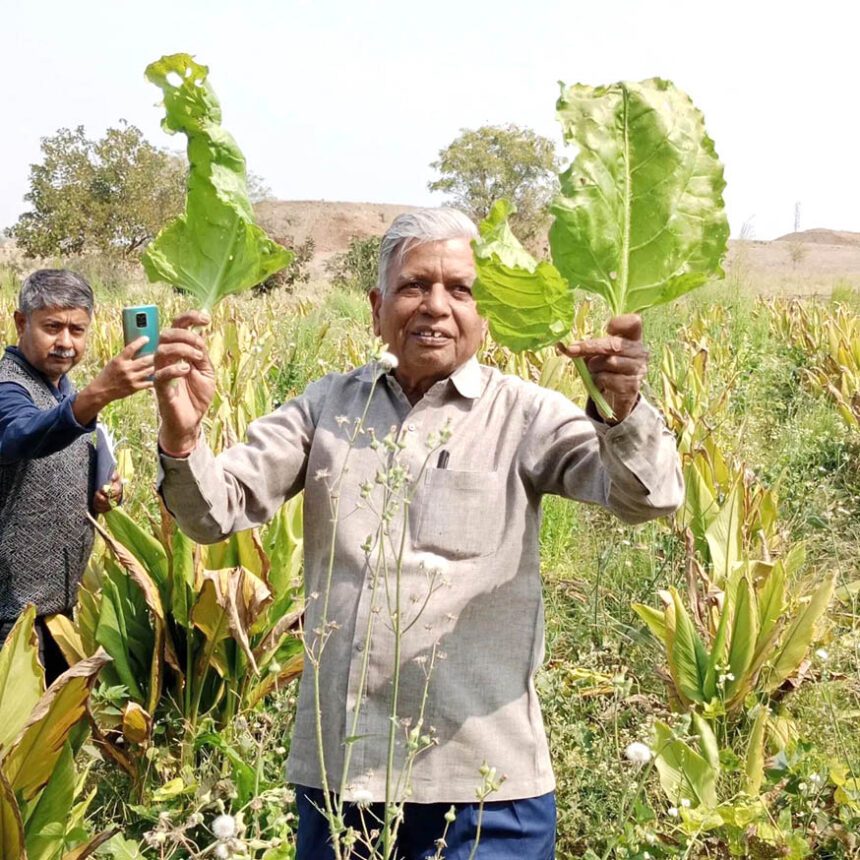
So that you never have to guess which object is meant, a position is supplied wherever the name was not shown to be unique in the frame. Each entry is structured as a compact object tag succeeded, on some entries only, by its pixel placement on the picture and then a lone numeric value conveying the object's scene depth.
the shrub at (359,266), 15.50
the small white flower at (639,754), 1.37
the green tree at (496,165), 36.44
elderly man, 1.53
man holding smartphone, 2.35
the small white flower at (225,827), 1.17
